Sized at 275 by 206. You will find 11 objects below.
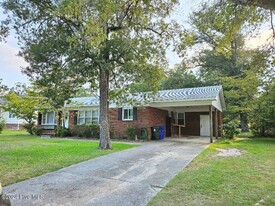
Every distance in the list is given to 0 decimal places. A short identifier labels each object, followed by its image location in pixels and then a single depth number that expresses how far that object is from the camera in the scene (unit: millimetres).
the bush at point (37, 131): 20317
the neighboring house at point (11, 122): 31433
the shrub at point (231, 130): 15867
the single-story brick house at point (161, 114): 14383
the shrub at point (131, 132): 15156
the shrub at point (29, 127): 21325
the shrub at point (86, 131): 17016
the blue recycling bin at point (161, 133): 15617
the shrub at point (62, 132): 18594
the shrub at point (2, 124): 22277
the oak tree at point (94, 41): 7234
